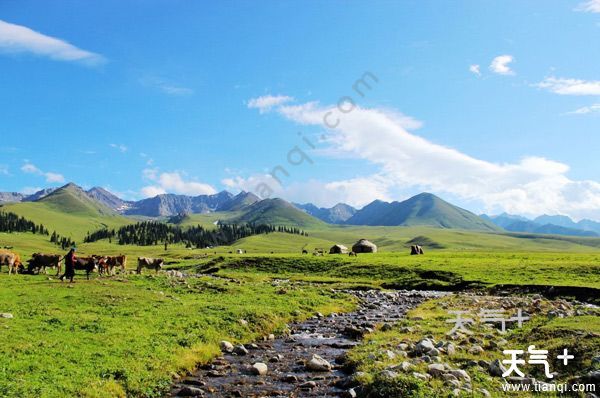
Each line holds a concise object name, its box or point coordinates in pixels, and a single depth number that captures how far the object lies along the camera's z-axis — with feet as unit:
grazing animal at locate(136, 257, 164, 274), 211.04
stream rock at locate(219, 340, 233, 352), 77.36
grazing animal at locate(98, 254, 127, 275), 176.96
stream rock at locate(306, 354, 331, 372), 65.67
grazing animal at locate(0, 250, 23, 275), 162.71
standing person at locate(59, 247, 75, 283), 134.82
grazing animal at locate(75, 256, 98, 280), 155.22
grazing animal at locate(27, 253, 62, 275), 169.68
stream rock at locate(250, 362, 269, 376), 63.72
